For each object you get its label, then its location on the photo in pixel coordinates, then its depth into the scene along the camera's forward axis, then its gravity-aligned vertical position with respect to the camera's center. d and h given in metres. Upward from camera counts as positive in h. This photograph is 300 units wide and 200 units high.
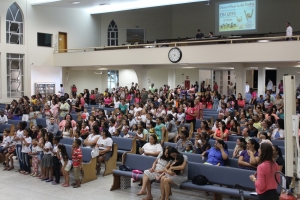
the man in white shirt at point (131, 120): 12.40 -0.99
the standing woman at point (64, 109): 15.26 -0.76
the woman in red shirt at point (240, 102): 15.15 -0.47
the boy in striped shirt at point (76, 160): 8.41 -1.58
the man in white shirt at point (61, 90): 23.25 +0.03
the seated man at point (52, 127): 11.55 -1.14
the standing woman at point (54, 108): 14.83 -0.73
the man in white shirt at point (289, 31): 17.43 +2.77
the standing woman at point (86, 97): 19.41 -0.34
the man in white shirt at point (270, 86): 23.50 +0.28
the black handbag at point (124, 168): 8.29 -1.72
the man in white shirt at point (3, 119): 13.64 -1.04
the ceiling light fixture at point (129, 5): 22.33 +5.38
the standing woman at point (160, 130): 10.90 -1.15
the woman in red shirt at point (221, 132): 9.93 -1.11
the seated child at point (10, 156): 10.14 -1.78
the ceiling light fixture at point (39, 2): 22.05 +5.30
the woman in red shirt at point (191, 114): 12.83 -0.81
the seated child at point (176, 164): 7.21 -1.45
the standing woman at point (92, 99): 19.61 -0.45
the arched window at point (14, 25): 21.87 +3.89
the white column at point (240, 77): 18.80 +0.68
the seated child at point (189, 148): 8.70 -1.35
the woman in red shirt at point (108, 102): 17.75 -0.55
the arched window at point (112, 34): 28.19 +4.26
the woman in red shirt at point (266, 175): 4.91 -1.11
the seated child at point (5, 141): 10.45 -1.41
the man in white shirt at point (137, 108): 14.31 -0.68
